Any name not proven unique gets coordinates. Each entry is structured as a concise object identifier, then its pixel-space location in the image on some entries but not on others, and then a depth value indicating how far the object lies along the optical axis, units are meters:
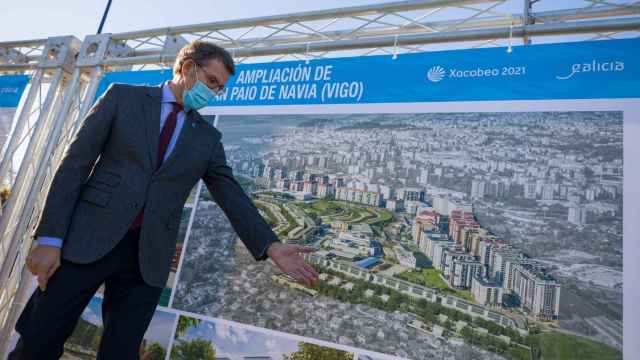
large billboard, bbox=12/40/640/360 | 1.73
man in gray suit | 1.24
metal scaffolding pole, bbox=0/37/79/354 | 2.96
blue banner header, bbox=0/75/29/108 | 3.63
